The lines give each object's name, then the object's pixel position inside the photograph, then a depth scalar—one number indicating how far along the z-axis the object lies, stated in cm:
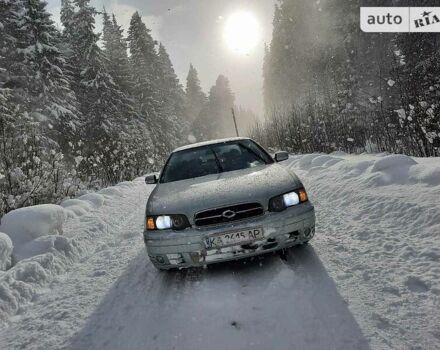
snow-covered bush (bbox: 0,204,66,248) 585
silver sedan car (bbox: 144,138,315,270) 373
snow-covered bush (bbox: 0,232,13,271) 498
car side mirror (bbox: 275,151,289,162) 553
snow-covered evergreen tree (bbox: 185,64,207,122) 6619
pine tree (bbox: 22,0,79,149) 2078
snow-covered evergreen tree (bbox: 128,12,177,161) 3762
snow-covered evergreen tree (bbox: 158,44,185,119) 4559
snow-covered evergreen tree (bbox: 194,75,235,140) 6233
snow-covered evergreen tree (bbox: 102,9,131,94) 3316
